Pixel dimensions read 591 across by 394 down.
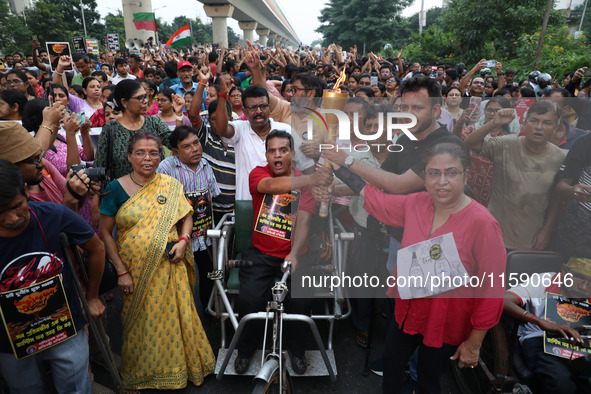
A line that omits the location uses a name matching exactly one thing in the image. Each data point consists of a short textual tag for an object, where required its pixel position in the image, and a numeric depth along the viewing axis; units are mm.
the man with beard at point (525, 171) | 2516
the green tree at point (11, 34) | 22000
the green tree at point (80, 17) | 35797
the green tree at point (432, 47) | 22062
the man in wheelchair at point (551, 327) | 2080
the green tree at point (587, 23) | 28680
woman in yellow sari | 2537
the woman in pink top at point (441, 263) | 1892
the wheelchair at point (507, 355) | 2169
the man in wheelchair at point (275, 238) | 2678
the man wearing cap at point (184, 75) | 6039
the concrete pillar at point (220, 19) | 37125
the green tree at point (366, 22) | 32781
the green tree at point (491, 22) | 17906
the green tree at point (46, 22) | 24498
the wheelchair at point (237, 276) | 2701
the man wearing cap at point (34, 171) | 1942
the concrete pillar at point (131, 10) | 28500
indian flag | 12320
